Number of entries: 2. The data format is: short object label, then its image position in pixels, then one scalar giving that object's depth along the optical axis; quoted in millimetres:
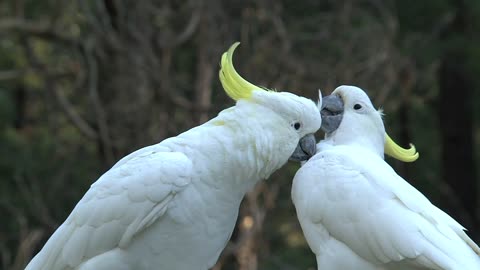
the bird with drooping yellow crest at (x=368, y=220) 7437
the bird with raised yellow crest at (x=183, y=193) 7457
